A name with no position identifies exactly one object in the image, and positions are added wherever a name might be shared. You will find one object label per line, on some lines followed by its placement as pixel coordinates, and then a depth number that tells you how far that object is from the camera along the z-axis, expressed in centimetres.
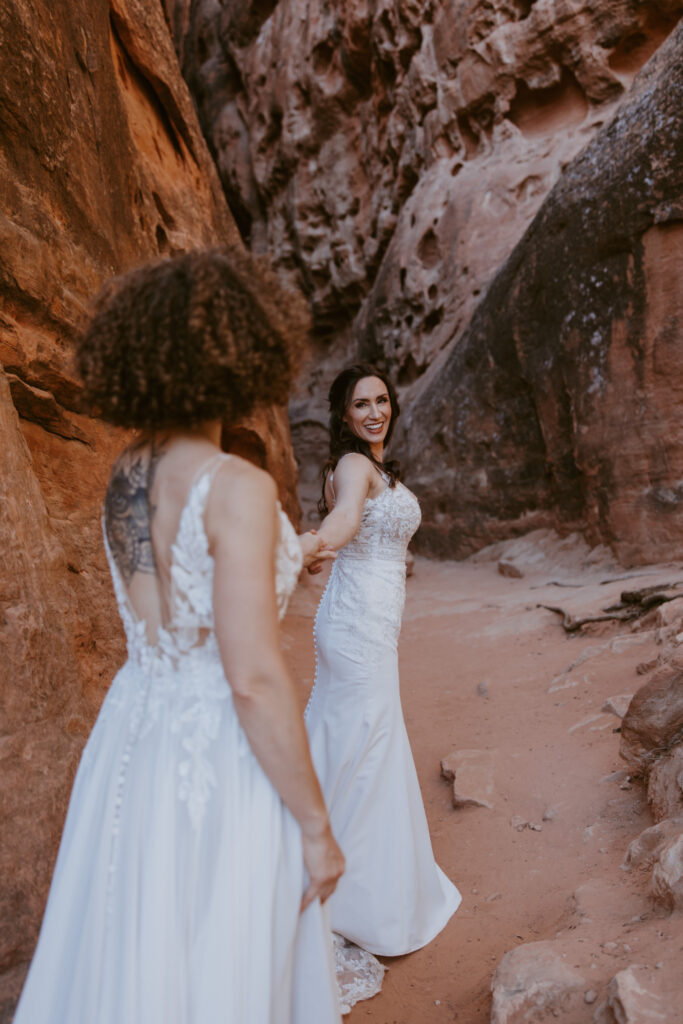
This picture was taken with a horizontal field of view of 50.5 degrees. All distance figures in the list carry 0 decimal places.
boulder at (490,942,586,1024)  185
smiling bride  257
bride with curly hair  122
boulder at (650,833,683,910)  204
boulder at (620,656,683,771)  297
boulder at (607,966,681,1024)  158
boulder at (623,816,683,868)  243
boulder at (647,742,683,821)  263
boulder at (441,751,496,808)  360
